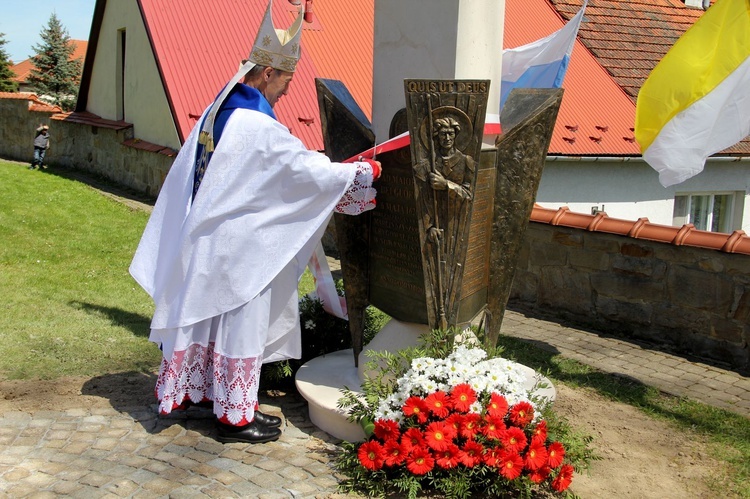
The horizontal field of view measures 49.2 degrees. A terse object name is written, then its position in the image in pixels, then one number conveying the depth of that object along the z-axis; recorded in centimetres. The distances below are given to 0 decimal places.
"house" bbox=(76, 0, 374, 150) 1210
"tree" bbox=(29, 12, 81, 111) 3112
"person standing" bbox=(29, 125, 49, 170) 1717
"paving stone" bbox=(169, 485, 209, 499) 348
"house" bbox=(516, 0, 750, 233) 1195
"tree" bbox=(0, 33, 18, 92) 3191
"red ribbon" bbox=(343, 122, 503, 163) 397
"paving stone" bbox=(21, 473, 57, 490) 353
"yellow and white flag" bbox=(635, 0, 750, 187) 523
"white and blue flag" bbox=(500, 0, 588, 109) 814
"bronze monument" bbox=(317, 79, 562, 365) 370
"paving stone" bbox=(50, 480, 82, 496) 348
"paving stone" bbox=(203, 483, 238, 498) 352
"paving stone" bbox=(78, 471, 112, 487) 357
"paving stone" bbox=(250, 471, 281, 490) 364
